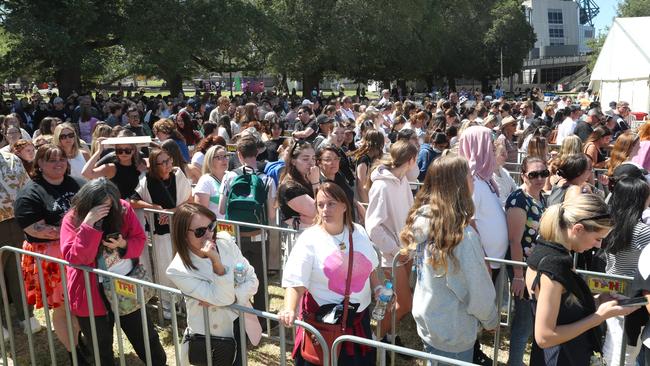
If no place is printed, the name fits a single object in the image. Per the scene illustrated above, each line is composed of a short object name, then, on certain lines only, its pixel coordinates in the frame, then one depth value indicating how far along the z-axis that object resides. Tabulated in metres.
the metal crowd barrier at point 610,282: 3.28
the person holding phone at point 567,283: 2.82
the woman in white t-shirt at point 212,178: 5.65
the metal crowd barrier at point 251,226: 4.84
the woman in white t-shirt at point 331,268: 3.37
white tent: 21.59
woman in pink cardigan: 3.80
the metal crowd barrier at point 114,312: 3.10
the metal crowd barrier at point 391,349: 2.44
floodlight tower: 115.81
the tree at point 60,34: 21.02
